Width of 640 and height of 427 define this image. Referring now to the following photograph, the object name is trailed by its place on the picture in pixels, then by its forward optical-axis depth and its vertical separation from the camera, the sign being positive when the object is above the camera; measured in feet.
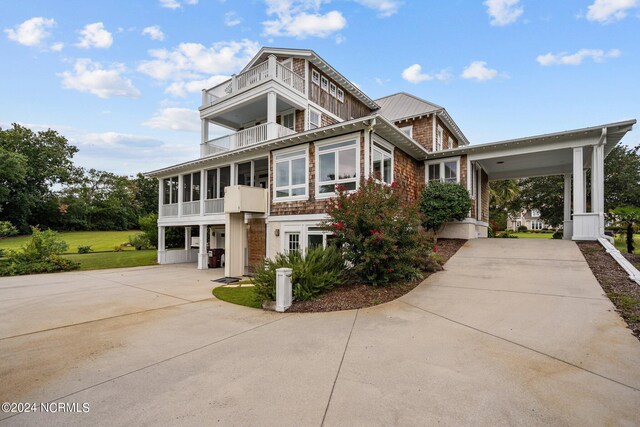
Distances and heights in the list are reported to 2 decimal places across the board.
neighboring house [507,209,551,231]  174.44 -2.67
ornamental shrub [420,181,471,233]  40.81 +2.01
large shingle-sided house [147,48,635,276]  36.09 +8.70
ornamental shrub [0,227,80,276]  42.22 -6.23
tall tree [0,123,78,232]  113.19 +20.73
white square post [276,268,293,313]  21.47 -5.30
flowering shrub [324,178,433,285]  24.11 -1.17
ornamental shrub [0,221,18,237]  44.32 -1.82
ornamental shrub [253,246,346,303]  23.09 -4.61
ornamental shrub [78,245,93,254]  73.67 -8.43
